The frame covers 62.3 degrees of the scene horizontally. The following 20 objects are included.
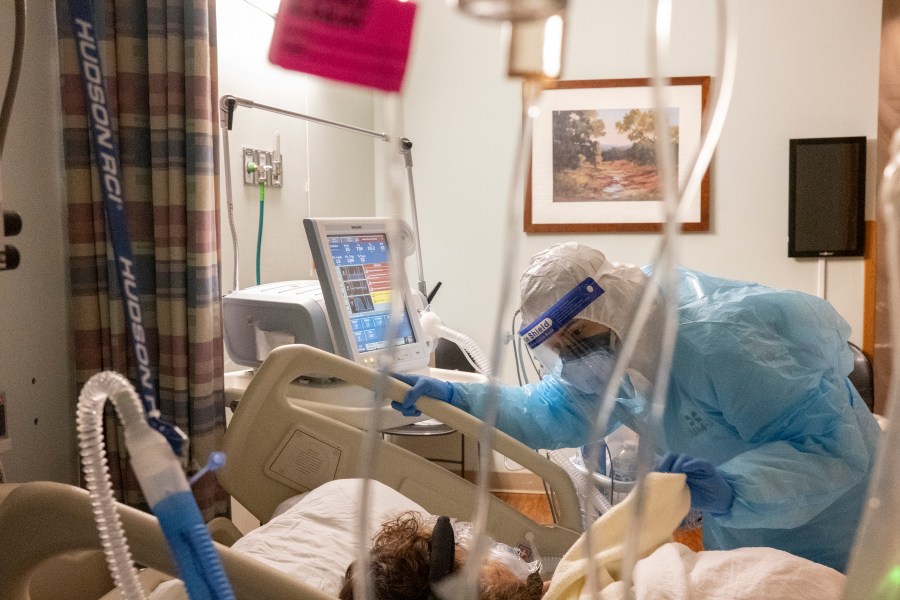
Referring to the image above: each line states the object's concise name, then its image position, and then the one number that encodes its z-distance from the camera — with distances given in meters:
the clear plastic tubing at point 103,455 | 0.47
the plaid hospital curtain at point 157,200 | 1.64
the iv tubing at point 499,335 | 0.36
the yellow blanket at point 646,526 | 1.15
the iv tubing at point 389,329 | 0.36
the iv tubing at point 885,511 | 0.35
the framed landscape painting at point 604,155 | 3.46
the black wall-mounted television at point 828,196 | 3.33
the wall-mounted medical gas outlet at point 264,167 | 2.54
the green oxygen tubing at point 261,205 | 2.58
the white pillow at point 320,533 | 1.41
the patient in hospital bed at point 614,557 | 0.98
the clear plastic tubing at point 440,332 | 2.35
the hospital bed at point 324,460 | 1.69
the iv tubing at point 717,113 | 0.36
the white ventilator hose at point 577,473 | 1.92
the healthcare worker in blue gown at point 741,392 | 1.33
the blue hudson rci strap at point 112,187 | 0.45
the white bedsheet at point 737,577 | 0.96
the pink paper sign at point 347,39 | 0.39
